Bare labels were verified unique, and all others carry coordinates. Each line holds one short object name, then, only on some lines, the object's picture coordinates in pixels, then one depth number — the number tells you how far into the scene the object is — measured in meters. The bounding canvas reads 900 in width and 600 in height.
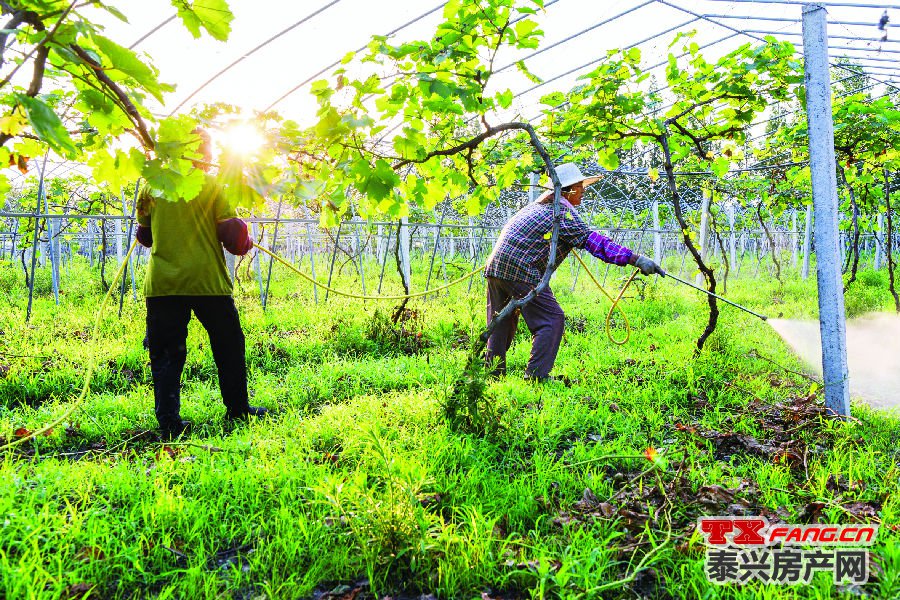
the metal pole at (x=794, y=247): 14.88
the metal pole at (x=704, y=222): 6.63
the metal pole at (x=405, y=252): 7.95
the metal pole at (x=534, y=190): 8.31
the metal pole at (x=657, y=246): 12.70
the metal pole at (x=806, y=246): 11.22
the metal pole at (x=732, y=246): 12.54
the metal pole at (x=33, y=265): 5.83
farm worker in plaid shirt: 3.93
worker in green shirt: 2.94
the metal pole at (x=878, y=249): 13.12
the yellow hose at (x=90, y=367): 2.31
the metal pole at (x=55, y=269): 7.22
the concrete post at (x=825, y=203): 2.92
